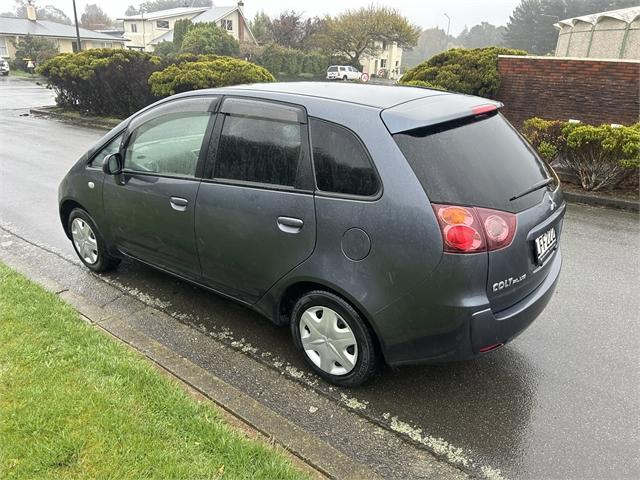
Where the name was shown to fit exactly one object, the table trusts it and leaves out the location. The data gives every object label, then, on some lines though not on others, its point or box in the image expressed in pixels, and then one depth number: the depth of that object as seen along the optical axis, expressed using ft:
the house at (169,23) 192.65
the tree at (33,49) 159.22
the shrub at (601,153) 21.35
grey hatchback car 7.95
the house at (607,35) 58.03
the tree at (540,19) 214.07
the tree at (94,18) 301.84
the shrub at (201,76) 45.83
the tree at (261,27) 196.13
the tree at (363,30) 164.14
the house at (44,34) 178.19
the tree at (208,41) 145.07
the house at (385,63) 192.26
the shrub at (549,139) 23.67
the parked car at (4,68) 139.12
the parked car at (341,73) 149.30
